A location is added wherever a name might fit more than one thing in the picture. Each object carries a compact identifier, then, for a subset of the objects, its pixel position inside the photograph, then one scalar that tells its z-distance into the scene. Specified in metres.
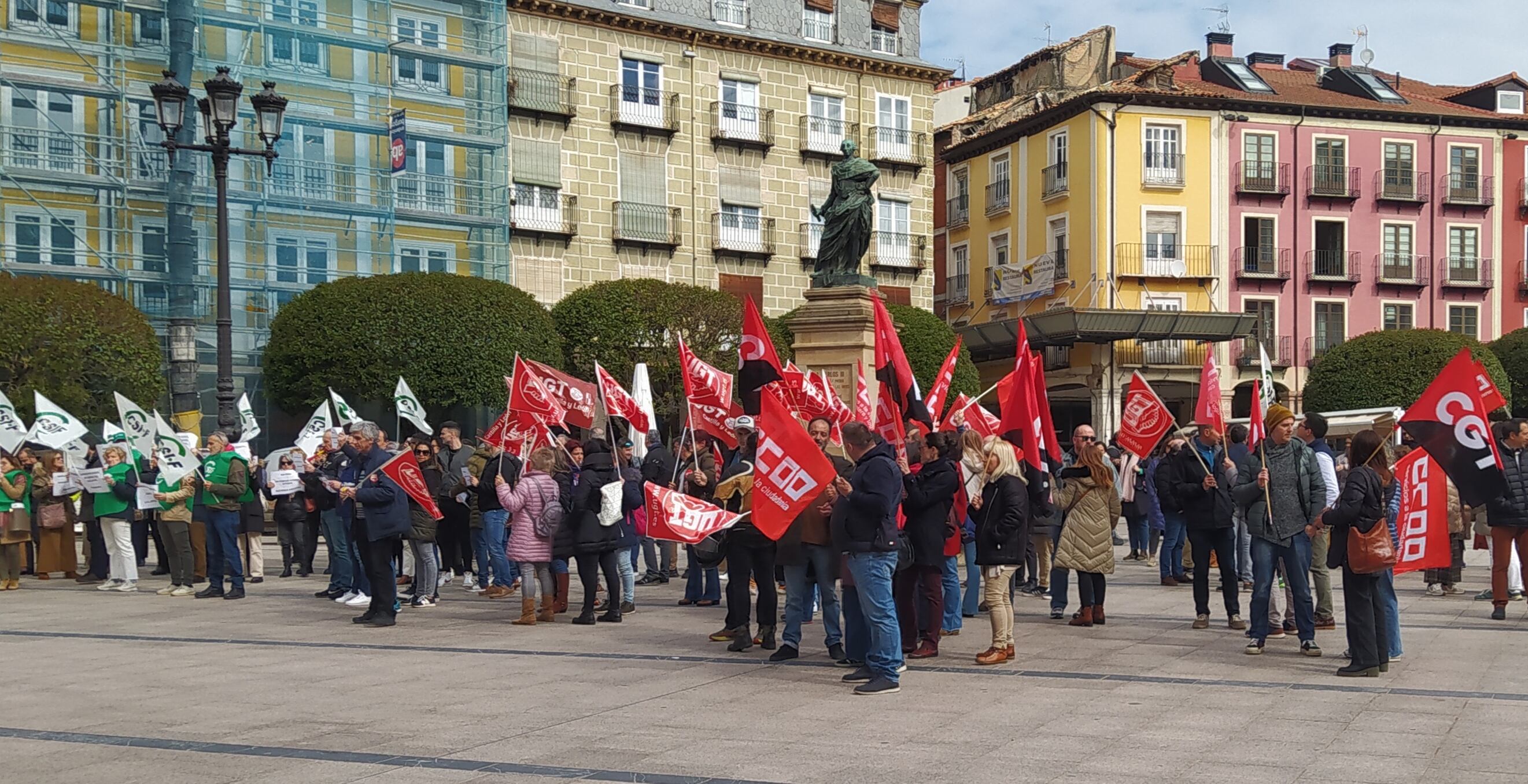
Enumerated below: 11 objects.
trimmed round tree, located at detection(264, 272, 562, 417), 36.50
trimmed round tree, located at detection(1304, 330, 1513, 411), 46.84
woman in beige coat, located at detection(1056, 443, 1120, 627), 13.68
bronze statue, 22.81
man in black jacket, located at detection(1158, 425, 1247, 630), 13.48
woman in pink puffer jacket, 14.16
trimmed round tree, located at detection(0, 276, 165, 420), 31.27
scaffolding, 36.66
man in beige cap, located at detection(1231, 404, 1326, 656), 11.86
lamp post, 19.19
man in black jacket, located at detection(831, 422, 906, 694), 10.34
